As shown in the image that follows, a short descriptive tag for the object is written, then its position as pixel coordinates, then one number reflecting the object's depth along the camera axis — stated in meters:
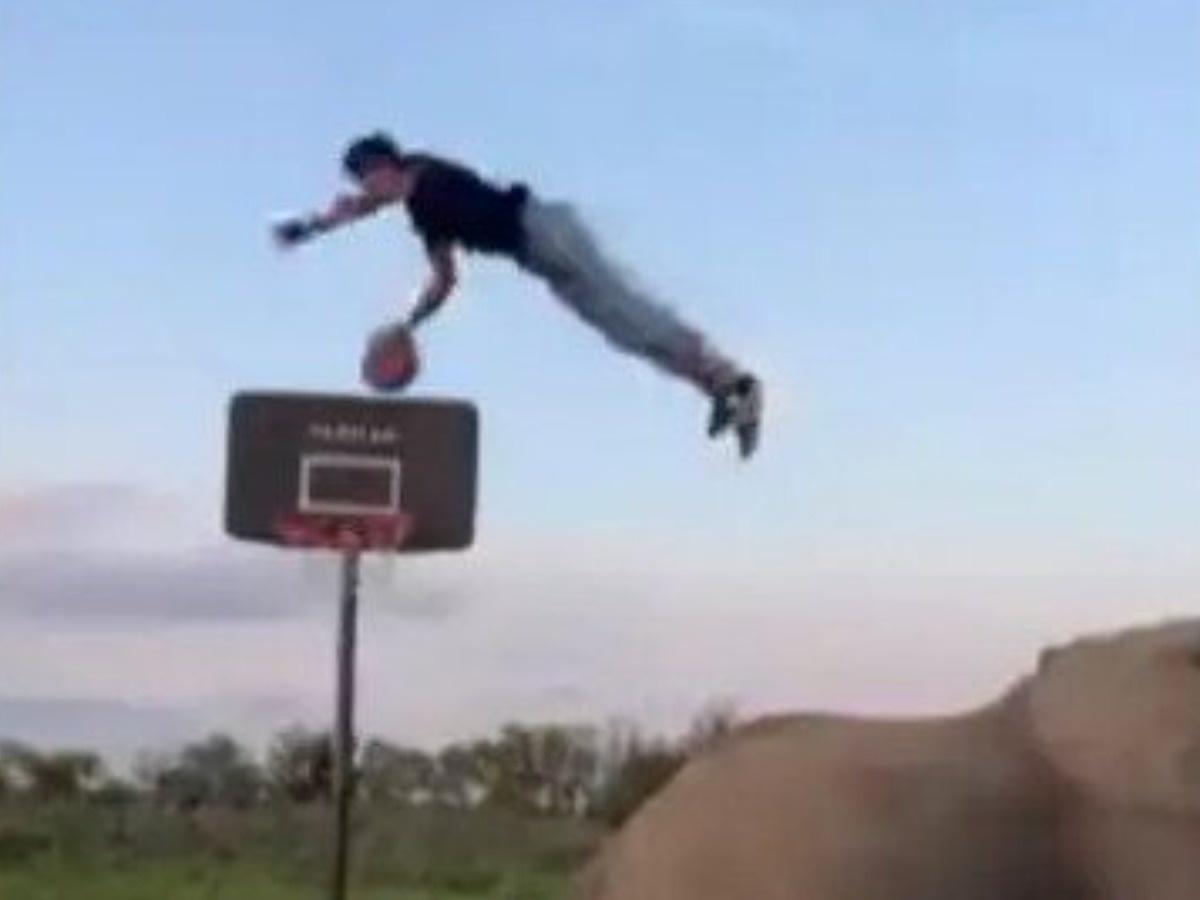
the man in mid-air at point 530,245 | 5.03
